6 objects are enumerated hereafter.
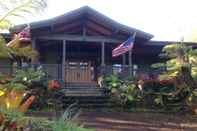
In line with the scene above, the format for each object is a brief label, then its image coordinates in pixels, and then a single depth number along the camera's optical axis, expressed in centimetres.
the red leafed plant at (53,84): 1043
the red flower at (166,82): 1098
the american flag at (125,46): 1210
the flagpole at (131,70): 1278
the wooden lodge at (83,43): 1247
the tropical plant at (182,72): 1050
